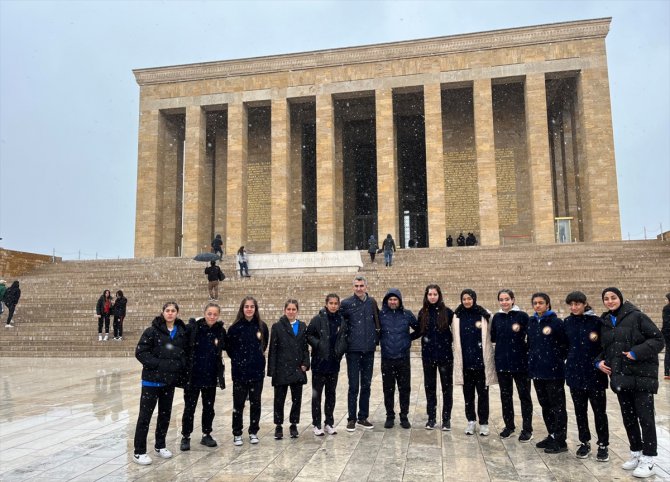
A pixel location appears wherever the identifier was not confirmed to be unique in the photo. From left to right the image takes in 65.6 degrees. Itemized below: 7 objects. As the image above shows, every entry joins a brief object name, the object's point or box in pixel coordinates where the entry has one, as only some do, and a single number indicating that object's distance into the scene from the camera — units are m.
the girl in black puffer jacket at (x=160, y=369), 4.56
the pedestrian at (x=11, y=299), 13.82
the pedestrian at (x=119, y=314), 12.57
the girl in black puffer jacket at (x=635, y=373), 4.11
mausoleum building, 25.05
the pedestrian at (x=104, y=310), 12.62
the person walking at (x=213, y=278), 14.61
